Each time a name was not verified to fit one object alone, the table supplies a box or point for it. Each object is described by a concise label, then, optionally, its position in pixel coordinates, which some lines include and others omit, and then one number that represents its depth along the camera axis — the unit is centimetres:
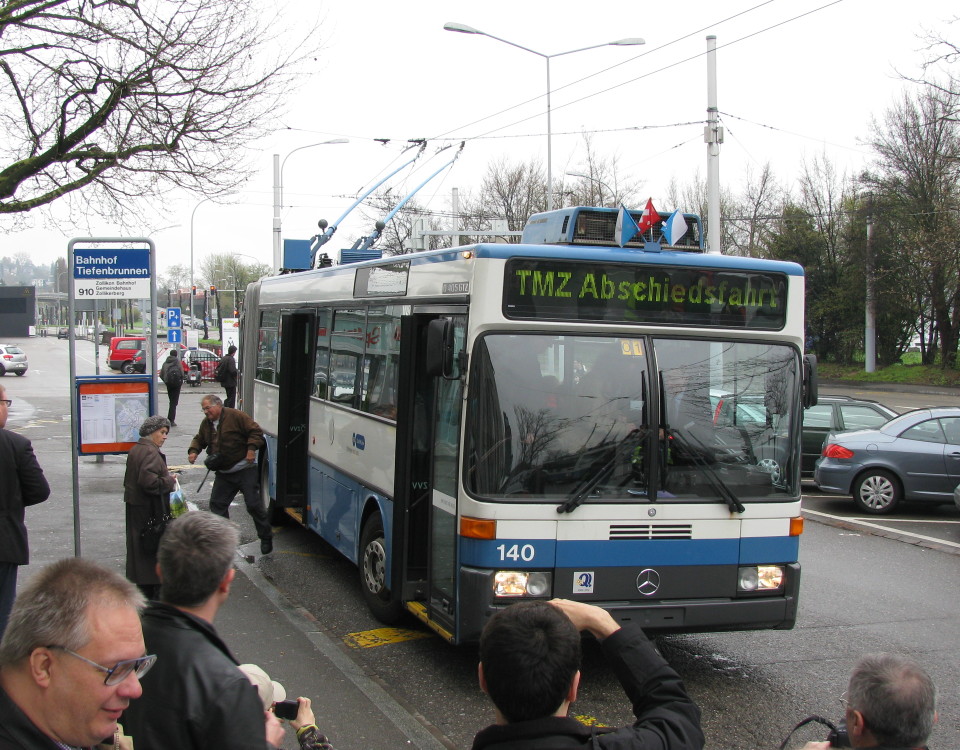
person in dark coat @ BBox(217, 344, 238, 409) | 2716
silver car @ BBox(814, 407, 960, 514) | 1288
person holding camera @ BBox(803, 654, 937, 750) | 260
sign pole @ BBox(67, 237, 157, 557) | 830
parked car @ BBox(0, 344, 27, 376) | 5072
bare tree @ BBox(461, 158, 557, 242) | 4522
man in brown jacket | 963
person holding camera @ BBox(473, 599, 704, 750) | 224
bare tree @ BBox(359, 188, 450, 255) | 4290
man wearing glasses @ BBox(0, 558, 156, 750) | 200
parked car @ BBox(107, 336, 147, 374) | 4650
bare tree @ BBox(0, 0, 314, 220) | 1068
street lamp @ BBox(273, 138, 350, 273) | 2902
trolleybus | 592
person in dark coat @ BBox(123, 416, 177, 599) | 673
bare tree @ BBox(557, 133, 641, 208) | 3806
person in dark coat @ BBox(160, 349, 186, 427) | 2303
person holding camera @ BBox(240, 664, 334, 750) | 272
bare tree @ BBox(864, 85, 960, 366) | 3762
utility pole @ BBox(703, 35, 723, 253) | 1902
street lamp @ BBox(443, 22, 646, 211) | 1920
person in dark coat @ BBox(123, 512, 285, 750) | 255
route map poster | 873
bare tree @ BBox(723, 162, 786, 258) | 5122
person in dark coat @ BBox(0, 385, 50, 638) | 579
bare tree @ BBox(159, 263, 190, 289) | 10385
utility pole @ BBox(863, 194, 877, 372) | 4266
